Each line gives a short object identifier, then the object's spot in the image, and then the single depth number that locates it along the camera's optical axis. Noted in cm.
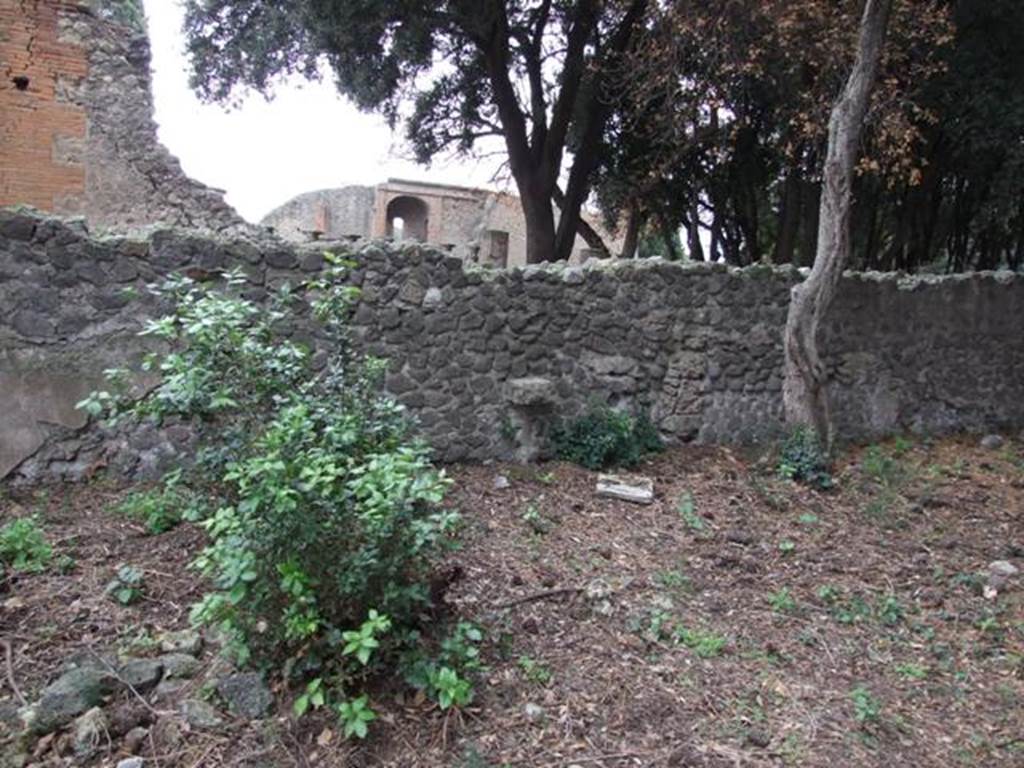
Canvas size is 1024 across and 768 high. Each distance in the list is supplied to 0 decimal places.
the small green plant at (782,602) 414
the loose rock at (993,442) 762
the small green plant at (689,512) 517
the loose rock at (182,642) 333
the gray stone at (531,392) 606
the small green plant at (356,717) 271
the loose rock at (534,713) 309
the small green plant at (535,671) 330
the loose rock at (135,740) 288
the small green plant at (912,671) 362
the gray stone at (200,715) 296
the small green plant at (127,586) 364
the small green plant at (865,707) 324
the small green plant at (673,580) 428
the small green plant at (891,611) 412
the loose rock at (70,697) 293
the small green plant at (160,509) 436
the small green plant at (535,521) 486
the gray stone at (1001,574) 454
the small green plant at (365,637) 265
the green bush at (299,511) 282
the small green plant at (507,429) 622
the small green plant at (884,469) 632
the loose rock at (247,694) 298
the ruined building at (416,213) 2148
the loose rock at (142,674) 312
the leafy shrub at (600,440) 619
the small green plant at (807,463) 607
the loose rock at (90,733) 285
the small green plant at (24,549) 383
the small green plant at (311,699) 278
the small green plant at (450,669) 292
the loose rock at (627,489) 555
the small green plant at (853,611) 409
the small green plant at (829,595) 427
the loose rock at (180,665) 319
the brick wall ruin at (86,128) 774
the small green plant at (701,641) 364
